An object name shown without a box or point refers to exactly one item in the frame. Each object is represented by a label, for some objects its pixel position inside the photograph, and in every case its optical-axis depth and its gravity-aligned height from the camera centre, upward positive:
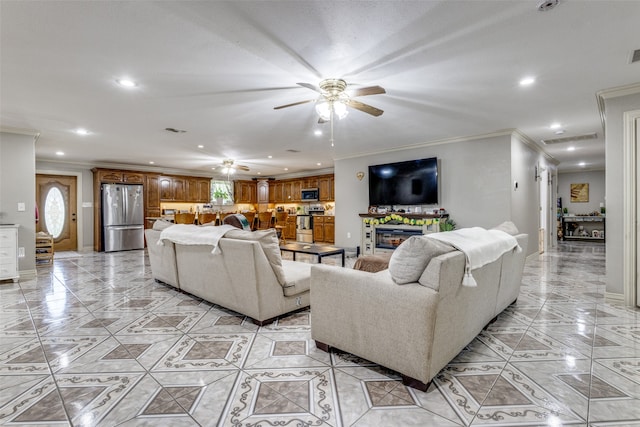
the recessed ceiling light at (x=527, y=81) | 3.12 +1.29
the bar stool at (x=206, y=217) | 9.19 -0.15
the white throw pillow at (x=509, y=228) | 3.08 -0.20
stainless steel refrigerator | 7.88 -0.09
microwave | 9.84 +0.52
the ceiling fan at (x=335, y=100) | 3.03 +1.11
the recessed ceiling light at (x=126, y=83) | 3.06 +1.29
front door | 7.61 +0.12
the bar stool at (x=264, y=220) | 8.80 -0.24
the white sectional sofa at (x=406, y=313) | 1.71 -0.63
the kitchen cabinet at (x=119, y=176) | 7.93 +0.96
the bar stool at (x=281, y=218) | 9.41 -0.20
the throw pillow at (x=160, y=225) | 4.19 -0.17
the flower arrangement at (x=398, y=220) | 5.82 -0.21
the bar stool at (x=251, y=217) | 8.74 -0.15
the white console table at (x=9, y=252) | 4.48 -0.54
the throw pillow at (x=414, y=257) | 1.76 -0.27
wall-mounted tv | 5.96 +0.54
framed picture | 10.37 +0.49
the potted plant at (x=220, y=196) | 10.37 +0.53
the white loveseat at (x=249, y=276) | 2.70 -0.61
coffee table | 4.18 -0.55
